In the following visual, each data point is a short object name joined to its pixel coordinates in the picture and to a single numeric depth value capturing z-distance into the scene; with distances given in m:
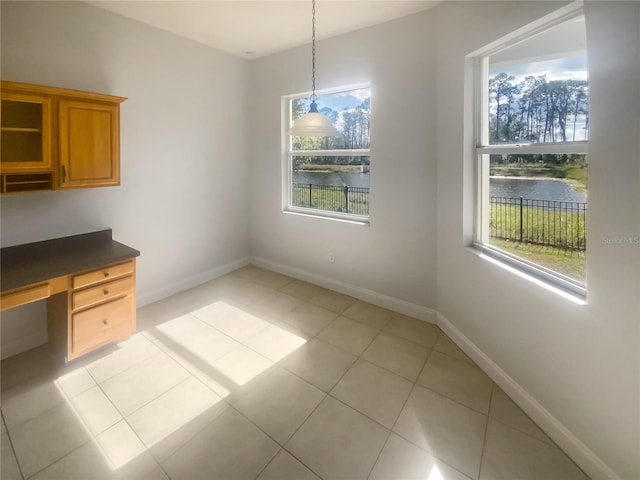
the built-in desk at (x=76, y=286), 2.16
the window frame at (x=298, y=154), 3.62
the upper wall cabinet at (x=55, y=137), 2.23
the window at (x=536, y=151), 1.77
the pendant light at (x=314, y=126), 2.43
